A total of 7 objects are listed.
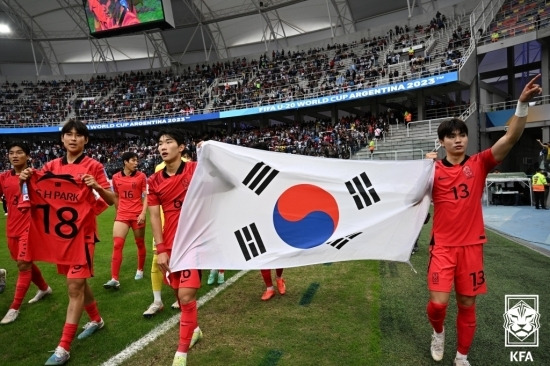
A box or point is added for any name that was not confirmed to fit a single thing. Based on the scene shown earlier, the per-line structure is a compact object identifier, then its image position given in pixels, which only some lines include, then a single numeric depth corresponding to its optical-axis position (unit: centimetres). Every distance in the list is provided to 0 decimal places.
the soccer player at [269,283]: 451
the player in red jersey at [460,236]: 287
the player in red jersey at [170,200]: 312
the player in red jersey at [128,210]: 541
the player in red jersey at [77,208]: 326
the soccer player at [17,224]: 410
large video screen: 2300
